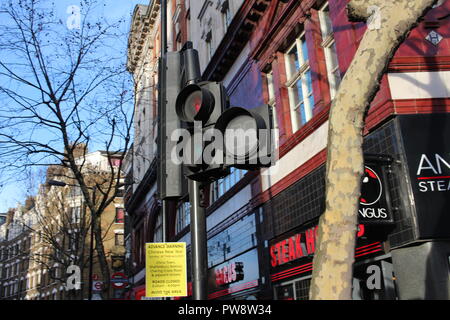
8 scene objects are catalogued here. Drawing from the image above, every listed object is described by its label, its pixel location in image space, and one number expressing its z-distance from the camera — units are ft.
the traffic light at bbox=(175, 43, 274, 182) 11.21
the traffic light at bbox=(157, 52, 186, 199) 12.52
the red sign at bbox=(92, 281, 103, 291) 82.15
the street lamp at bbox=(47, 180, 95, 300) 76.33
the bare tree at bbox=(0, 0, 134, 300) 48.96
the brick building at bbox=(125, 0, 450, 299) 28.22
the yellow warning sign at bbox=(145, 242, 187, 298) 12.59
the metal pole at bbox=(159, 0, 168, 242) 13.80
